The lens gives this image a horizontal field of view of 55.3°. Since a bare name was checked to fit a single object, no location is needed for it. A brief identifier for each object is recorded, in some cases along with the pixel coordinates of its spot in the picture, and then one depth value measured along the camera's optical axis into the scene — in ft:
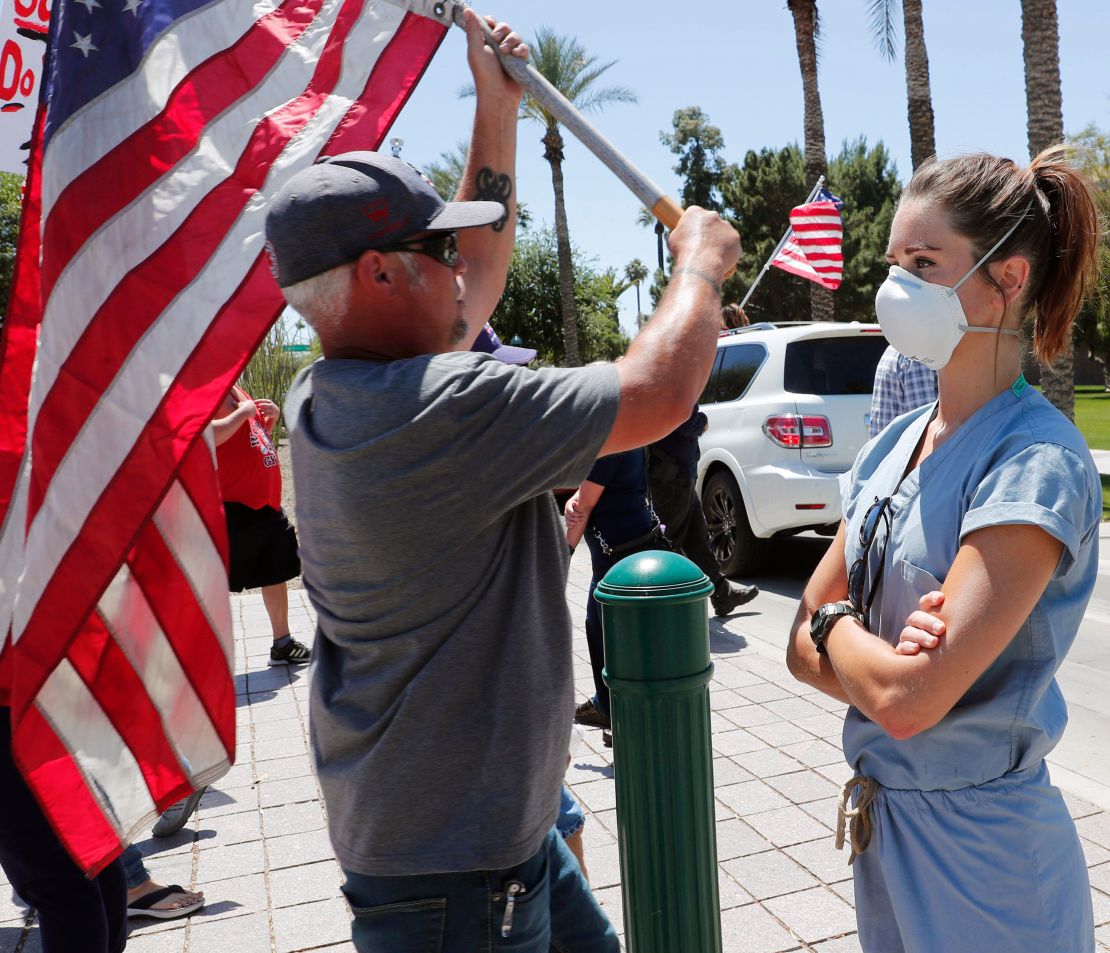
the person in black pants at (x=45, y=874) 8.73
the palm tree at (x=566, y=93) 99.71
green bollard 6.73
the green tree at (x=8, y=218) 86.79
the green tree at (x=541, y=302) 127.44
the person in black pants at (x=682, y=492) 20.95
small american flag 36.45
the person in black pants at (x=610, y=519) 16.28
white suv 27.12
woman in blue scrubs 5.52
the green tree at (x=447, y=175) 111.58
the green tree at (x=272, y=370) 69.10
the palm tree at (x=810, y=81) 65.77
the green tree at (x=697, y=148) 174.09
